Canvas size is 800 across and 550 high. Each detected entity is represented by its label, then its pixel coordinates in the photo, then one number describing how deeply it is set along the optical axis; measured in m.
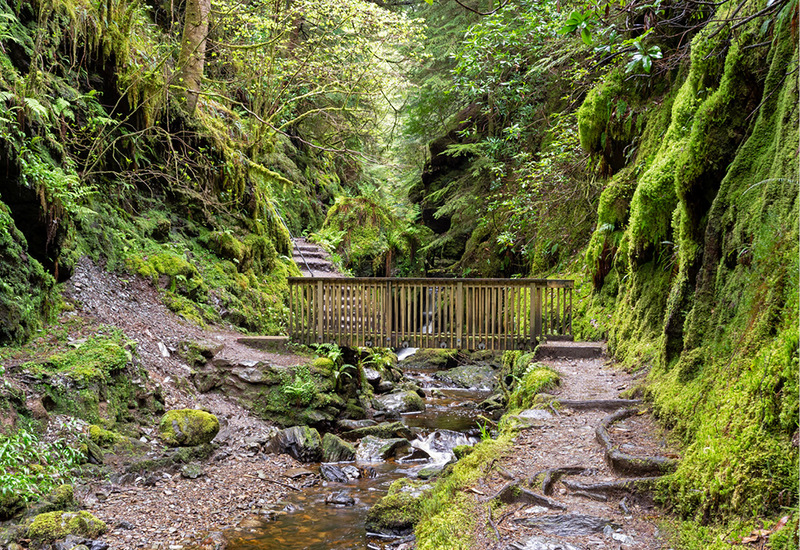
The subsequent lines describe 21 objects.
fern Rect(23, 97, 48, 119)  7.66
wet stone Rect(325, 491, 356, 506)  7.20
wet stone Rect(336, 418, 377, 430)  10.23
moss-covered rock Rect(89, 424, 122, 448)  6.63
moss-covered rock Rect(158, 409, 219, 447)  7.63
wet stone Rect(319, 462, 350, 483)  8.09
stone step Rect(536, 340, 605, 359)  9.49
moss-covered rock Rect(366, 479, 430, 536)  6.15
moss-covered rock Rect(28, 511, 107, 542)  4.95
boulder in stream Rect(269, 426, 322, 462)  8.73
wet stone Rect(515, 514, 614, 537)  3.83
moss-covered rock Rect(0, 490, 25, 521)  5.02
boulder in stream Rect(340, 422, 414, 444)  9.98
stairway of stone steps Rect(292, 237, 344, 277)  16.93
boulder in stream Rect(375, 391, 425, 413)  12.27
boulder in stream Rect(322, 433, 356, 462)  8.85
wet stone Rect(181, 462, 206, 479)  7.08
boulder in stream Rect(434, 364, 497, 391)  15.51
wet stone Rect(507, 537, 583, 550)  3.60
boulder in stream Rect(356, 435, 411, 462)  9.12
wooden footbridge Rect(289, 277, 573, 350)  10.30
